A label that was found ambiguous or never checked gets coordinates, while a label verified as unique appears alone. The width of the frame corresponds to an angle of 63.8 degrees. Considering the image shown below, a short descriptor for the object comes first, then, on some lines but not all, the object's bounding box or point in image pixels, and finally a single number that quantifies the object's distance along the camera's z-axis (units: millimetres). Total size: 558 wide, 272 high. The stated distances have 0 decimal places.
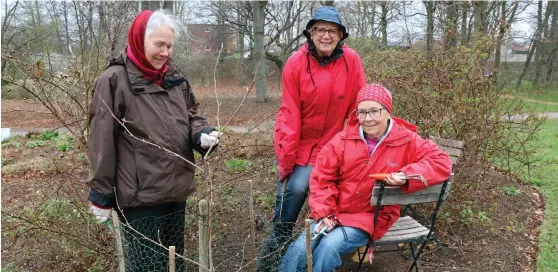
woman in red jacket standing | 3080
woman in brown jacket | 2326
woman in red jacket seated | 2820
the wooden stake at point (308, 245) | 2276
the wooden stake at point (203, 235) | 2498
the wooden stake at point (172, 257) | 1942
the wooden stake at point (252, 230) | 3073
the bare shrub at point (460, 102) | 4426
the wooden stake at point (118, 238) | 2522
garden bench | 2725
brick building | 20891
